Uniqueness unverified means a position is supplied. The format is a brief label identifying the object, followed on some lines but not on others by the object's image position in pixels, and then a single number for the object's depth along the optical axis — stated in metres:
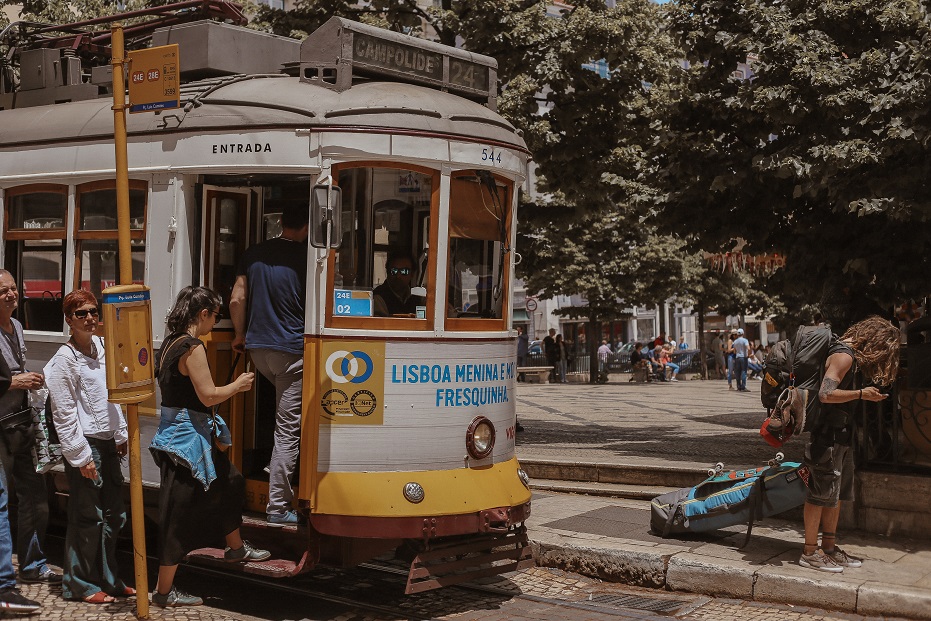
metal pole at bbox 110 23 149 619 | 6.13
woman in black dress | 6.23
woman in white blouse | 6.50
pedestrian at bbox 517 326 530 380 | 39.17
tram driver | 6.61
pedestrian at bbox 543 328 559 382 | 35.41
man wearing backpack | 7.21
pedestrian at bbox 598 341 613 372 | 39.22
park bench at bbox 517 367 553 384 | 33.31
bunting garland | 13.76
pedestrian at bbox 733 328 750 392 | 26.16
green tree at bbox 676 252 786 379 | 38.97
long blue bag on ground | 7.71
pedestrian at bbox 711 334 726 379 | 37.50
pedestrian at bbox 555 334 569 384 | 35.47
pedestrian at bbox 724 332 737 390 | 27.81
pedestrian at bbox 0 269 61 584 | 6.54
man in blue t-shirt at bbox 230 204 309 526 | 6.57
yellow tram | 6.43
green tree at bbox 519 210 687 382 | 34.81
